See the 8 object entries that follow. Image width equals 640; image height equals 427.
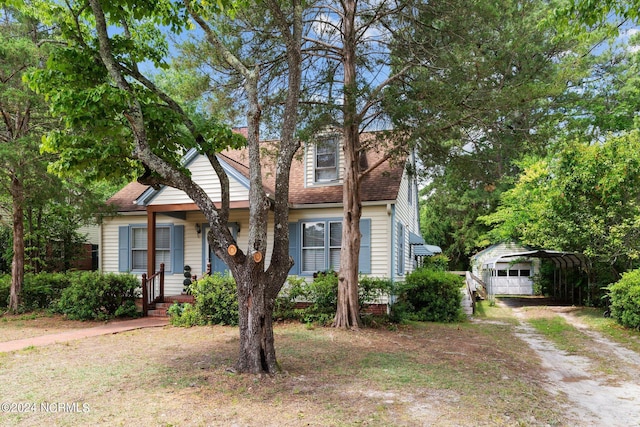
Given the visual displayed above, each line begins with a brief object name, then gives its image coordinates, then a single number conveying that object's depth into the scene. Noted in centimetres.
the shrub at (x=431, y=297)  1313
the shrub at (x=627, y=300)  1134
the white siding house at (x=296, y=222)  1295
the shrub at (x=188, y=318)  1135
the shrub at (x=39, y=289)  1361
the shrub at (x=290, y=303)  1176
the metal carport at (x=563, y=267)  1738
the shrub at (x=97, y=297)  1235
